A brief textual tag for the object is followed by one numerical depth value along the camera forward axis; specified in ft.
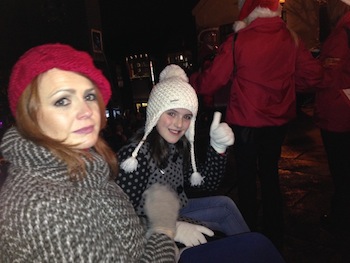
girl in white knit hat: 6.31
